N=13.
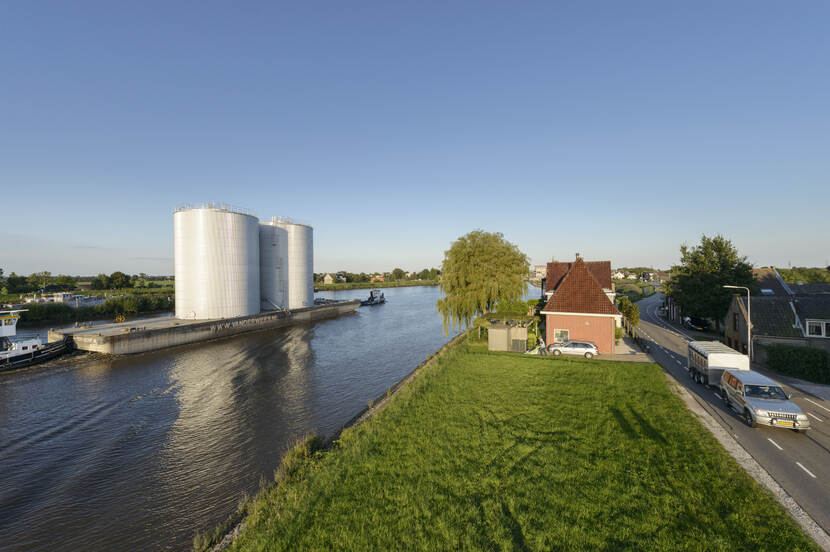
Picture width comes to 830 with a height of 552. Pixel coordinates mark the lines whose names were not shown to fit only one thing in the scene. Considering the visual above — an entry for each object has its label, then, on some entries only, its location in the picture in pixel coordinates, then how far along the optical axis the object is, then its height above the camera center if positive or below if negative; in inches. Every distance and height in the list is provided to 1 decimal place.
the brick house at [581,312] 957.8 -103.5
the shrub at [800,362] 695.7 -198.1
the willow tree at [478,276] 1298.0 +13.4
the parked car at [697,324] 1417.3 -214.9
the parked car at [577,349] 926.4 -203.3
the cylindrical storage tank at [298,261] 2374.5 +164.5
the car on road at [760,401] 436.1 -182.6
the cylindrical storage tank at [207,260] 1736.0 +136.8
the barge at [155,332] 1305.4 -210.3
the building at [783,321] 799.7 -125.7
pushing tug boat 1096.0 -212.8
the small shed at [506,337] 1026.1 -182.4
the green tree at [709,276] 1239.5 -5.5
